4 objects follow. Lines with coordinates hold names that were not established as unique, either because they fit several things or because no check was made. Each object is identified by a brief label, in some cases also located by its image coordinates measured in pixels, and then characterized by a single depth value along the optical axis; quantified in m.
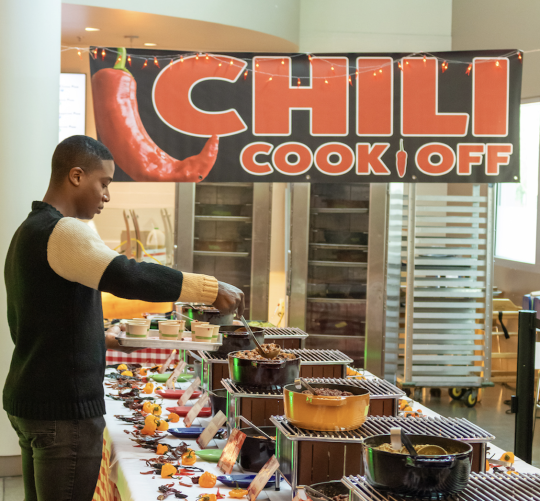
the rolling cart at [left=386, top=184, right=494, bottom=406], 6.26
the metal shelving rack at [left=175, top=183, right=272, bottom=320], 6.67
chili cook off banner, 5.75
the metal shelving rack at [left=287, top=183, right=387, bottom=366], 6.41
